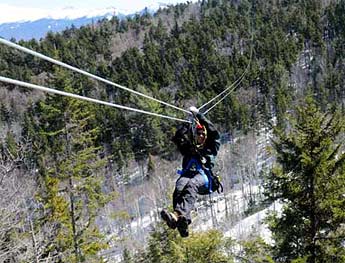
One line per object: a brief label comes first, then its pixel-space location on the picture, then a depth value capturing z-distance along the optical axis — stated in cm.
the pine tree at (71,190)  1527
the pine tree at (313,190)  1100
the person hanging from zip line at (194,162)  577
